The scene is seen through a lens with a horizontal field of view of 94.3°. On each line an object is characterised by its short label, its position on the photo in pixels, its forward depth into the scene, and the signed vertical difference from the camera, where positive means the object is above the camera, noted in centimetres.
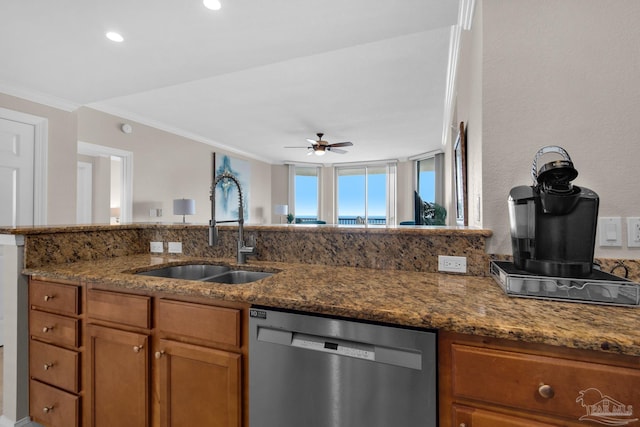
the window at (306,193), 821 +65
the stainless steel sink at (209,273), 162 -32
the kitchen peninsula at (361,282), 75 -27
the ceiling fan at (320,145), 503 +121
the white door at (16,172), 278 +44
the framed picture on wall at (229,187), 579 +61
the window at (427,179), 681 +87
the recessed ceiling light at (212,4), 175 +127
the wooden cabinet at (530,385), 69 -42
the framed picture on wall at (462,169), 210 +34
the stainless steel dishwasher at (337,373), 84 -48
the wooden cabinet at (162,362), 108 -58
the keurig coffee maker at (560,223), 99 -3
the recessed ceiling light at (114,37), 204 +126
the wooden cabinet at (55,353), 141 -68
